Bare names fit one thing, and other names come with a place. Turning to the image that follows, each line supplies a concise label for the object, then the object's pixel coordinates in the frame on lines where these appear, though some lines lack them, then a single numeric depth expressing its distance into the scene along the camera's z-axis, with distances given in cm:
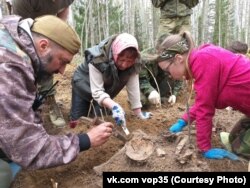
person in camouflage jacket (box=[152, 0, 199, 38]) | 287
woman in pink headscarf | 171
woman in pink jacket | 138
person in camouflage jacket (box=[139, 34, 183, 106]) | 228
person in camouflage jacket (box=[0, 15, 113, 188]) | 100
